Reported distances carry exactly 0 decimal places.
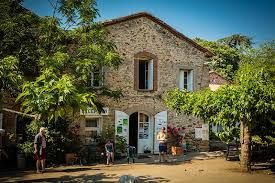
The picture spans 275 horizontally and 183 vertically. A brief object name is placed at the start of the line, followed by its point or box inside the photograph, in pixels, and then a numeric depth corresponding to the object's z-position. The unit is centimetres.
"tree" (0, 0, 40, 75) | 1384
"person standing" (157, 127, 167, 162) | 1614
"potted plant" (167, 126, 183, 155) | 1928
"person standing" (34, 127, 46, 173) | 1347
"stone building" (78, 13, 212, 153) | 1811
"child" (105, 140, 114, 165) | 1564
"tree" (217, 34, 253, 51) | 3959
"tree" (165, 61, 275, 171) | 1177
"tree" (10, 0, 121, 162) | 1426
